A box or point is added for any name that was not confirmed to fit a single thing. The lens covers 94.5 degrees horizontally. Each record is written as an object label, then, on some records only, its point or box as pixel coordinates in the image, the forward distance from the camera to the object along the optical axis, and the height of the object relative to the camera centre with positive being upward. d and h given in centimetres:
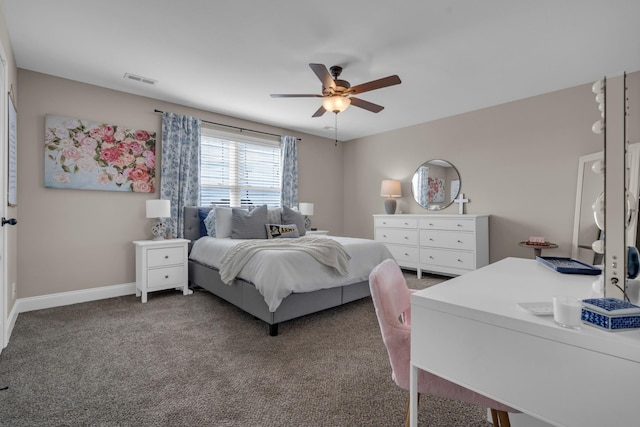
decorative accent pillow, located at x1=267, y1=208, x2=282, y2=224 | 435 -7
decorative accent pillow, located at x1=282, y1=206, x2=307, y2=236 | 444 -10
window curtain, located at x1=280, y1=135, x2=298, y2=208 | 539 +72
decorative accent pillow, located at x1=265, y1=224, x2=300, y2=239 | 398 -27
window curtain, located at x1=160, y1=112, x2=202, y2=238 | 406 +65
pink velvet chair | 106 -54
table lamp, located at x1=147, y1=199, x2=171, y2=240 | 365 +1
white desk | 61 -34
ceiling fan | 259 +116
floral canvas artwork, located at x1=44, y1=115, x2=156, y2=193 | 331 +65
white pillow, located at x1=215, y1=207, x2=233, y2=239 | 397 -17
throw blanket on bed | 284 -42
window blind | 461 +68
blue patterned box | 64 -23
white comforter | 249 -55
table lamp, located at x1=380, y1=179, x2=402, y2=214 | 531 +36
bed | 257 -77
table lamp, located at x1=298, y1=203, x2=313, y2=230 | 525 +4
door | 215 +14
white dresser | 411 -44
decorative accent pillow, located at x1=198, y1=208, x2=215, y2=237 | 426 -12
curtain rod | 443 +136
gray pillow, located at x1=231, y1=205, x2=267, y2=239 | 390 -18
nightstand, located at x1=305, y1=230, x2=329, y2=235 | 488 -35
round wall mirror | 482 +47
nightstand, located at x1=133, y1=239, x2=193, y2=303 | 348 -68
